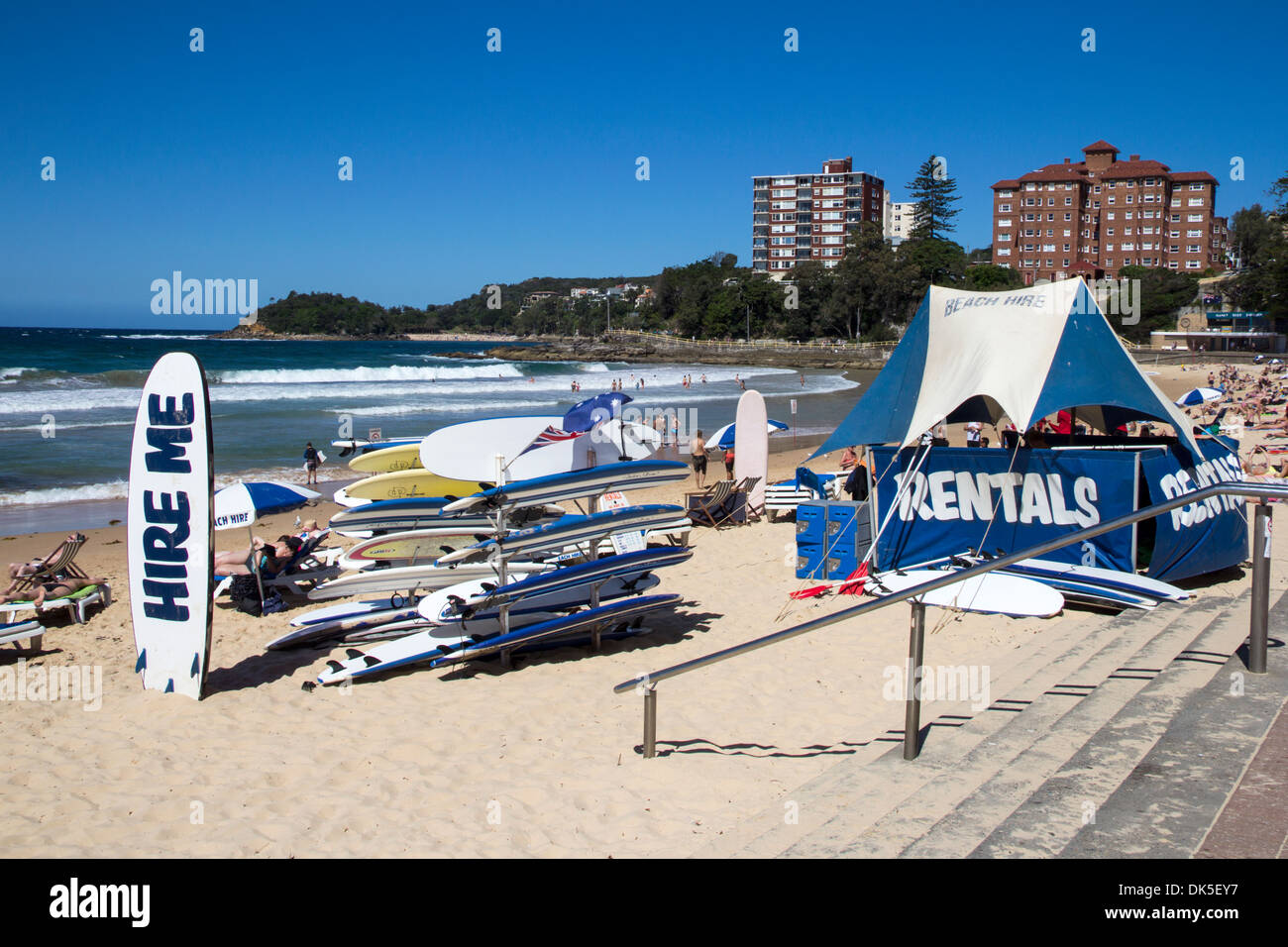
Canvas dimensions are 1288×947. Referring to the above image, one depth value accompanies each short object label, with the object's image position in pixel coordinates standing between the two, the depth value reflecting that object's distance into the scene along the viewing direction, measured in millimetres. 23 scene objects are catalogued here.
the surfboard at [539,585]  8102
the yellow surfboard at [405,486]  13266
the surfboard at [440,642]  8023
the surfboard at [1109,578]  9047
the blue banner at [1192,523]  9844
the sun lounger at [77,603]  9766
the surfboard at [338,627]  9328
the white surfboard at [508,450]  9312
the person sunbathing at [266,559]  11069
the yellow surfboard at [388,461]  14664
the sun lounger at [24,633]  8742
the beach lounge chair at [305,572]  11070
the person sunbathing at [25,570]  10742
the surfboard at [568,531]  8164
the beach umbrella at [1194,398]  24859
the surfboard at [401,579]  9359
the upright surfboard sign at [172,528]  7484
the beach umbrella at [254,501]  10344
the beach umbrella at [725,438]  17766
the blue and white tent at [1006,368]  9961
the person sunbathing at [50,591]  10109
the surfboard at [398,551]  11219
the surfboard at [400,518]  8586
